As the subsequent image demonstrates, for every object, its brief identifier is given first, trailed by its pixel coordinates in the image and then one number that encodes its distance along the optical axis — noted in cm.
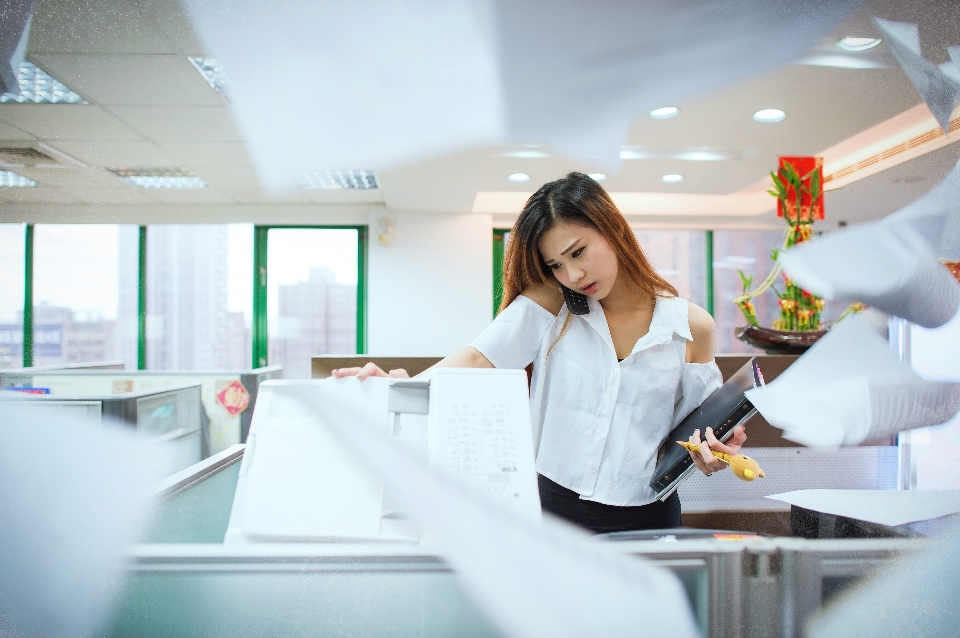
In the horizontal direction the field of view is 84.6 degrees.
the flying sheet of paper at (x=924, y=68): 48
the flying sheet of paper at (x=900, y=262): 45
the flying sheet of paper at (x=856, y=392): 45
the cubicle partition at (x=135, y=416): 46
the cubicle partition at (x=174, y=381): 225
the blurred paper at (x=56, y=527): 40
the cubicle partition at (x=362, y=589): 39
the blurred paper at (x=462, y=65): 44
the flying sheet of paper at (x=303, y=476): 41
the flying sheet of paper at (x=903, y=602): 43
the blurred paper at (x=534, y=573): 37
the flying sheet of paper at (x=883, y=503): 49
